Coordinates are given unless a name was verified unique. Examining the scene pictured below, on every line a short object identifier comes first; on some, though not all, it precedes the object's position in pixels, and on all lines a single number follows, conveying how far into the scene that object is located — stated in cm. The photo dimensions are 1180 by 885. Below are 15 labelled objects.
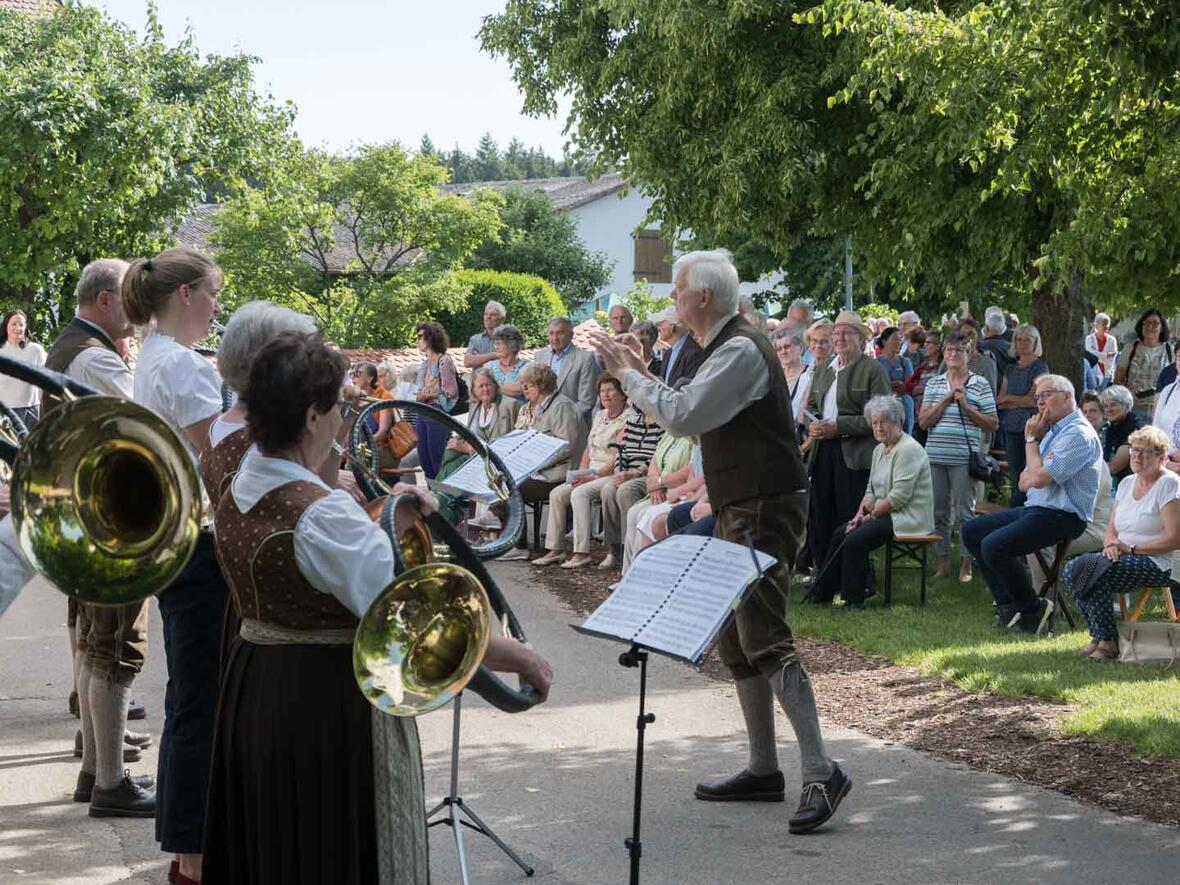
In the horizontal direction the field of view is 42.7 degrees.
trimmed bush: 4222
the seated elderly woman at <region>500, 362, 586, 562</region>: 1388
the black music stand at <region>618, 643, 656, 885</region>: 495
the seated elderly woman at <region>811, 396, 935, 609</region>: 1097
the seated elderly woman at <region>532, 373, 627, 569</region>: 1295
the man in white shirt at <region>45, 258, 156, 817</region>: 593
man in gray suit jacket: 1423
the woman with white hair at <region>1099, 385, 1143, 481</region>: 1205
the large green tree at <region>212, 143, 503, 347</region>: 3259
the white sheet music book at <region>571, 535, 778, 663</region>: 490
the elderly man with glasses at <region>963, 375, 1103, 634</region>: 991
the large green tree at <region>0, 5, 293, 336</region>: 2205
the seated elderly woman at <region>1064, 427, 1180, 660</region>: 900
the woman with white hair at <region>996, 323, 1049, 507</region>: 1398
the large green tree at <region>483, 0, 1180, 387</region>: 845
